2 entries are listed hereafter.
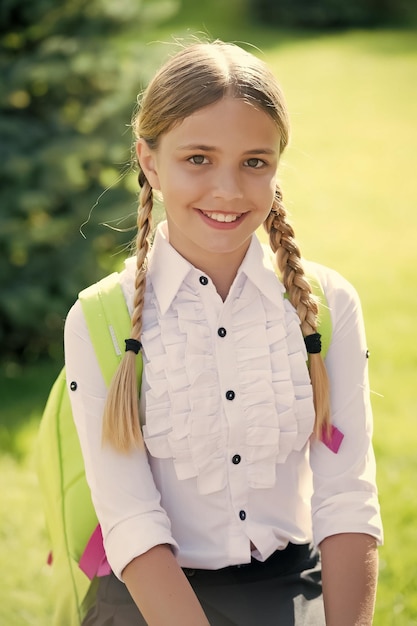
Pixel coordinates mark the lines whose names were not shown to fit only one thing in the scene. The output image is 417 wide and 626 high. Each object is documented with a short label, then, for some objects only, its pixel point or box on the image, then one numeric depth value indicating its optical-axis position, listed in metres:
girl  1.87
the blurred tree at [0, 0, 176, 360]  4.24
